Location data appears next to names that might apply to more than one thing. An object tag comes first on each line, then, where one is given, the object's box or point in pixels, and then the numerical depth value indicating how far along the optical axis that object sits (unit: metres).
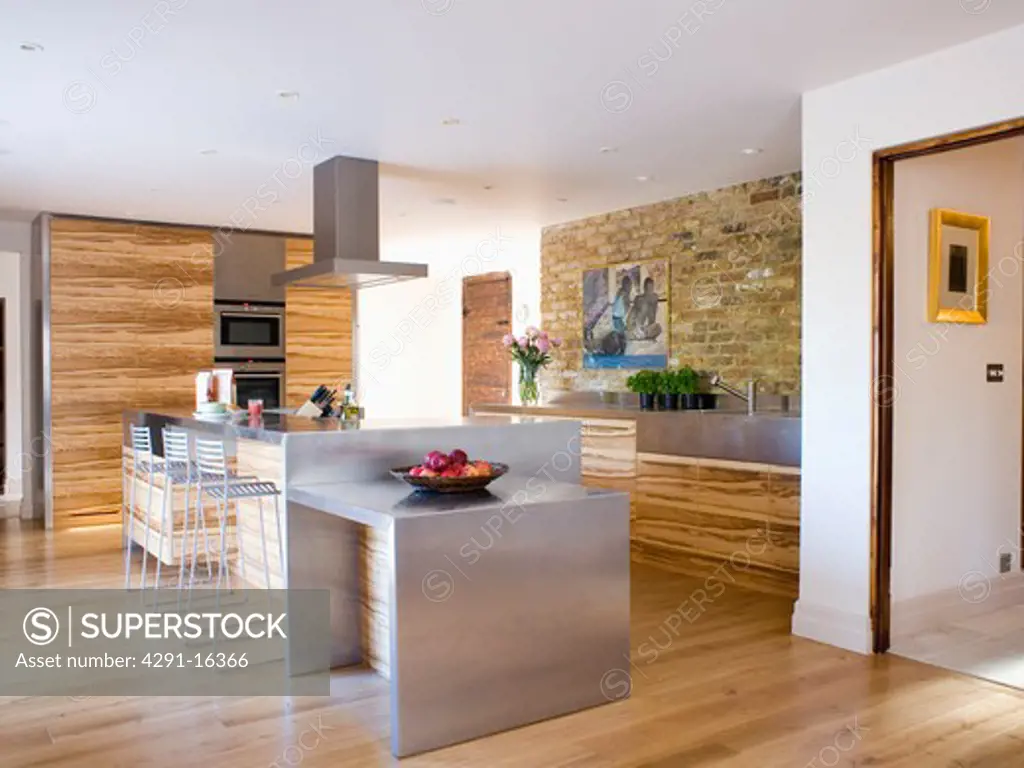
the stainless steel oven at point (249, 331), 8.14
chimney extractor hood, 5.41
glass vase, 7.51
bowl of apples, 3.42
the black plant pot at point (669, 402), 6.34
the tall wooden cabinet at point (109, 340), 7.43
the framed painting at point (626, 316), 7.04
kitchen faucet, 6.03
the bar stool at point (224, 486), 4.12
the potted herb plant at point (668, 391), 6.35
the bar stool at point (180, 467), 4.64
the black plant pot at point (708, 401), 6.49
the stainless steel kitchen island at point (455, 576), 3.06
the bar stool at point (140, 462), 5.25
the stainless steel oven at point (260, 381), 8.23
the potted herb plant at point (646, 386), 6.43
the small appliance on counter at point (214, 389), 5.66
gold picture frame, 4.40
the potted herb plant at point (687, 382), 6.41
